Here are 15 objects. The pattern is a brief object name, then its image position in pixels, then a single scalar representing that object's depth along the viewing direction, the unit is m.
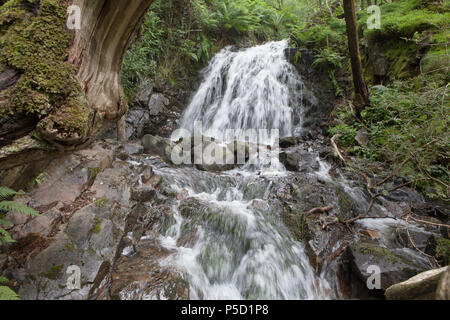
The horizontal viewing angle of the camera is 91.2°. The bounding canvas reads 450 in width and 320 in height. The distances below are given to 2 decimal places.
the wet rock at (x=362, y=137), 6.06
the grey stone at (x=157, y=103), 8.54
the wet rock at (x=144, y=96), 8.29
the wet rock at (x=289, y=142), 7.63
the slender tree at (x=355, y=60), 4.96
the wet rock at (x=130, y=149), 5.69
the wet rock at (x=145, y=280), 2.56
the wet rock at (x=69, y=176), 3.15
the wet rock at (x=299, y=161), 5.98
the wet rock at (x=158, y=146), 6.56
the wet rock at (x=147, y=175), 4.59
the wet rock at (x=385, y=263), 2.67
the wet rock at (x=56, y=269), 2.29
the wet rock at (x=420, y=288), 1.65
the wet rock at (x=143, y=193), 4.01
